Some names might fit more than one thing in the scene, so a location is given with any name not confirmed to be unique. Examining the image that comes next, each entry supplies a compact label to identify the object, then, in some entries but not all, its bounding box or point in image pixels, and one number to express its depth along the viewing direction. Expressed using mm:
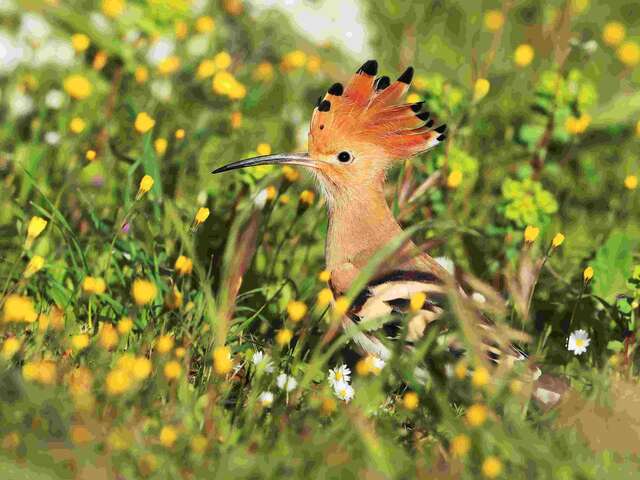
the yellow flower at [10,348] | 5930
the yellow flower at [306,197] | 7680
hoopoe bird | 6707
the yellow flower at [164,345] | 5777
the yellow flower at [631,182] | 7919
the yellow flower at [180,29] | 10075
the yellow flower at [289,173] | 7847
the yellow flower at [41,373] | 5625
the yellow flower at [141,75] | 9680
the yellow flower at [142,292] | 6199
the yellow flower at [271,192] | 7782
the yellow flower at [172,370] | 5637
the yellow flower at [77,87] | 8891
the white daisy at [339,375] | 6639
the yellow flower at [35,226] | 6621
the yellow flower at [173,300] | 6715
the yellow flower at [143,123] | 7895
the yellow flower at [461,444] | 5098
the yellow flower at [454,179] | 8117
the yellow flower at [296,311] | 6094
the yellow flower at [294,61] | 10898
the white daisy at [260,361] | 6415
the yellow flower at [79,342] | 6051
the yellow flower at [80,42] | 9141
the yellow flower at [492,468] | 4937
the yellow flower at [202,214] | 6781
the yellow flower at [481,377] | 5352
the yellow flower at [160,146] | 8492
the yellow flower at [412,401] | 5716
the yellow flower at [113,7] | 9828
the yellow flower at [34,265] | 6461
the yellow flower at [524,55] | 9836
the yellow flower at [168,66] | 9500
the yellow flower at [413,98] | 8788
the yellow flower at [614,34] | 11164
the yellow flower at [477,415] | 5094
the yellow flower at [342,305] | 5859
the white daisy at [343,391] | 6457
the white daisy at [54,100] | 9391
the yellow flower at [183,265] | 6930
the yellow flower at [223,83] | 9109
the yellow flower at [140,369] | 5469
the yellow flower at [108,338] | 6305
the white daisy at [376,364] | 6466
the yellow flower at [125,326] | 6215
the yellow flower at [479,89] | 8437
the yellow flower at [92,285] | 6473
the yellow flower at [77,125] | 8367
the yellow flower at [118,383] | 5312
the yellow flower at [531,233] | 7094
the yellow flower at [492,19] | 11461
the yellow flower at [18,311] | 5901
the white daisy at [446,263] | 7475
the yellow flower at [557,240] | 6961
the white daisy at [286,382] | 6061
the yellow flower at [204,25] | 10406
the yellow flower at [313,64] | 11016
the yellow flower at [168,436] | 5199
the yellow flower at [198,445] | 5234
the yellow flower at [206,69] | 9680
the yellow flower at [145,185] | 6781
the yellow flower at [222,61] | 9695
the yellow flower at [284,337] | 5906
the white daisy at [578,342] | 7113
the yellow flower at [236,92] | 9133
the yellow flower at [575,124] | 8625
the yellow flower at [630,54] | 11062
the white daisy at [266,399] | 5949
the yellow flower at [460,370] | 5652
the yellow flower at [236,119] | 9234
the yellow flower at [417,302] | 5914
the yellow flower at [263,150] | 8339
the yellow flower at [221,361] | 5547
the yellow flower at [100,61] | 9127
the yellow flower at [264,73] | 10711
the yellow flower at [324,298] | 6629
